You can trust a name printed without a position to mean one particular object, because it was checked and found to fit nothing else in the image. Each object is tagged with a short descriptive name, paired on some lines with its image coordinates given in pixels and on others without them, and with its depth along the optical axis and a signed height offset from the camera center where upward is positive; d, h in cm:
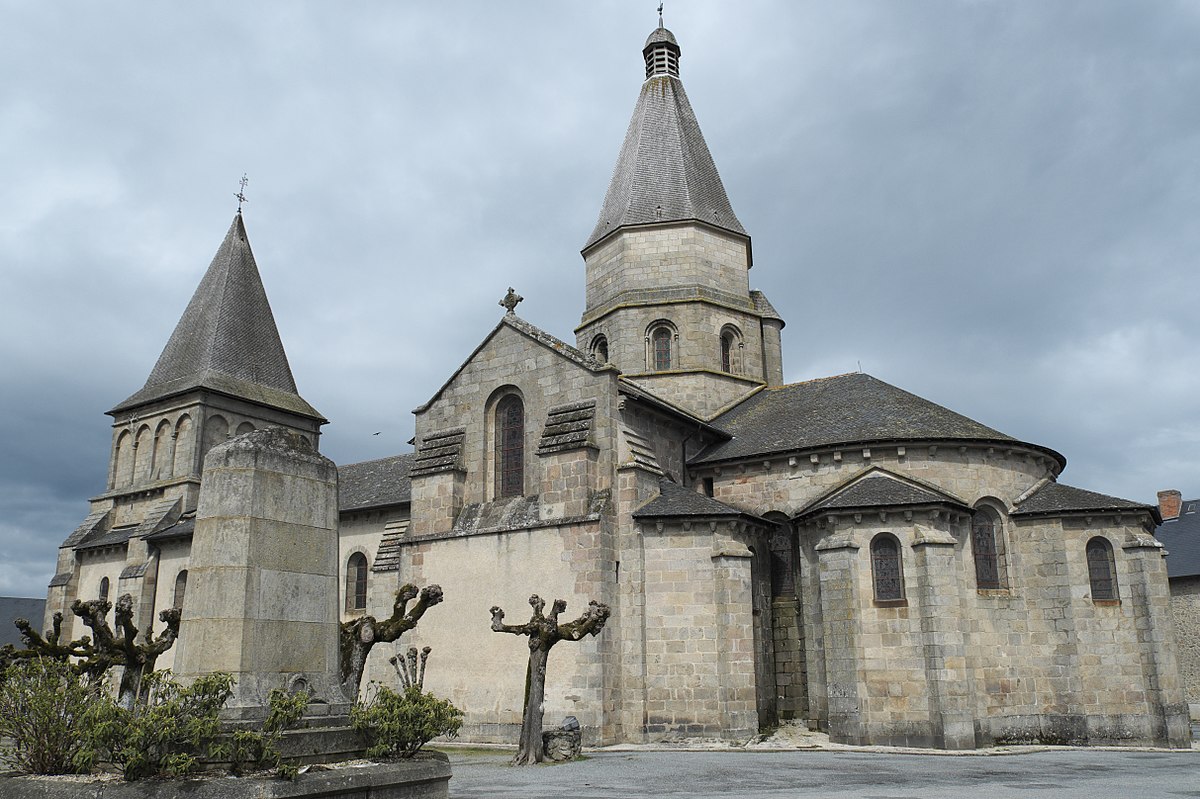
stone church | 1981 +181
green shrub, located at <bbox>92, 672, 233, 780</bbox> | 734 -65
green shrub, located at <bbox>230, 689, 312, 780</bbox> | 769 -76
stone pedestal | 874 +71
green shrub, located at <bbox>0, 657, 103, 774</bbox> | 777 -63
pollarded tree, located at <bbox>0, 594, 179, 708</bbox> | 1057 +5
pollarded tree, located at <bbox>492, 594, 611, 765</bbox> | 1627 +10
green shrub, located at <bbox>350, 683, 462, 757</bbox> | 913 -75
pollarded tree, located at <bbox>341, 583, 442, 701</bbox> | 1062 +11
